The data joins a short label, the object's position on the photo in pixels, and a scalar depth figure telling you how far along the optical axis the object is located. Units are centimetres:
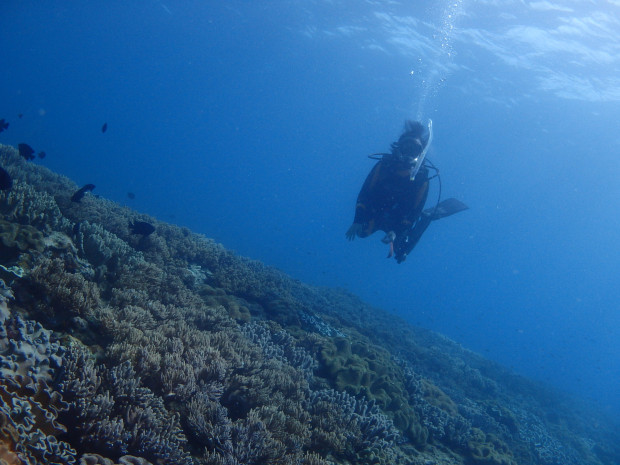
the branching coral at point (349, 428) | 530
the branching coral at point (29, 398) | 282
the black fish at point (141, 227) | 775
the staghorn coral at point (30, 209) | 660
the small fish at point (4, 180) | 575
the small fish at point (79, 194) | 820
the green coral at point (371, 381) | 739
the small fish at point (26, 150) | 959
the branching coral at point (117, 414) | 332
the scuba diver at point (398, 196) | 847
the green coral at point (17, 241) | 547
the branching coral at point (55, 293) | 466
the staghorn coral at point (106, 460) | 301
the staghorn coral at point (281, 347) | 716
